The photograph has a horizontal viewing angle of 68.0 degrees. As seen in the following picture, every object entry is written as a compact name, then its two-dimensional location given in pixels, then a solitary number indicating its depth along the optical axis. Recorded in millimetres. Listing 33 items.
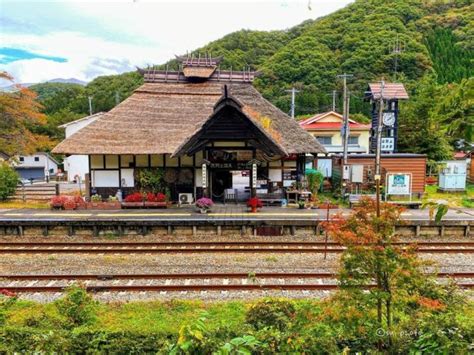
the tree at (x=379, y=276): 5199
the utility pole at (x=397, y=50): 54147
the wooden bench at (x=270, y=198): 19641
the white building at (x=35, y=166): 38438
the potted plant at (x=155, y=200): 18656
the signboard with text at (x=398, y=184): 20672
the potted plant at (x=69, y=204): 18438
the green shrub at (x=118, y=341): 5008
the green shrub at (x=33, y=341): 4891
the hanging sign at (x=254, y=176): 18606
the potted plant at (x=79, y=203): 18547
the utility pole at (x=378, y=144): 19672
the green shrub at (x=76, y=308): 6953
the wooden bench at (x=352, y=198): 19359
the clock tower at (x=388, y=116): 25344
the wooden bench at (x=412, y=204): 18542
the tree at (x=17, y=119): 24156
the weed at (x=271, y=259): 11953
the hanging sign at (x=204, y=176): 18509
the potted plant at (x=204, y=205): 17208
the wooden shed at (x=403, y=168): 22203
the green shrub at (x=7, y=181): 21625
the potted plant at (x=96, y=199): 19547
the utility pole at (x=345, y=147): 21688
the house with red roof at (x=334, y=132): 36656
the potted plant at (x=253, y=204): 17586
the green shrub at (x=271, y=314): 5952
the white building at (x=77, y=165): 35594
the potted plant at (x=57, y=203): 18484
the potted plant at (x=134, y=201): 18469
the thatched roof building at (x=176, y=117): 19312
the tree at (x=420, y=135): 29750
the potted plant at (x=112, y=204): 18625
